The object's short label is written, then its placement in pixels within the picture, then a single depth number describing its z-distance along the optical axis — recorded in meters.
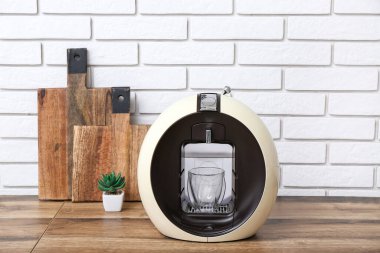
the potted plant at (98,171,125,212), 1.88
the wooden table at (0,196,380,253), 1.67
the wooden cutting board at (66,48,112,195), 1.98
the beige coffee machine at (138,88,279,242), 1.71
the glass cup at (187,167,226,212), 1.77
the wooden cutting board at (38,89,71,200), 1.98
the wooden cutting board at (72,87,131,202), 1.96
